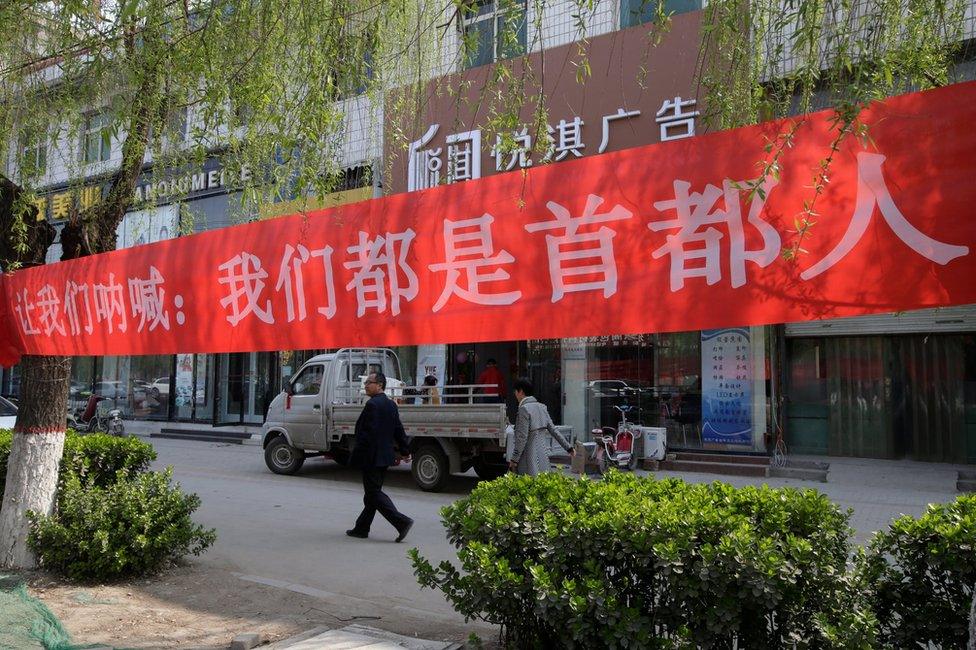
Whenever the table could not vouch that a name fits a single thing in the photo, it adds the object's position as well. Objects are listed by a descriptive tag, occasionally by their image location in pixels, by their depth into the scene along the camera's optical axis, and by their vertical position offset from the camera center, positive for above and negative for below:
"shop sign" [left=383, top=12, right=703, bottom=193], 12.26 +4.95
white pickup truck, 10.31 -0.62
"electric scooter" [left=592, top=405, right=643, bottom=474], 12.17 -1.07
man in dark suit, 7.14 -0.67
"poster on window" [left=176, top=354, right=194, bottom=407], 21.86 +0.06
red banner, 2.33 +0.54
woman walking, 7.76 -0.59
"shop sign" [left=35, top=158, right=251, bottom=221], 6.68 +1.95
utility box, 12.60 -1.01
